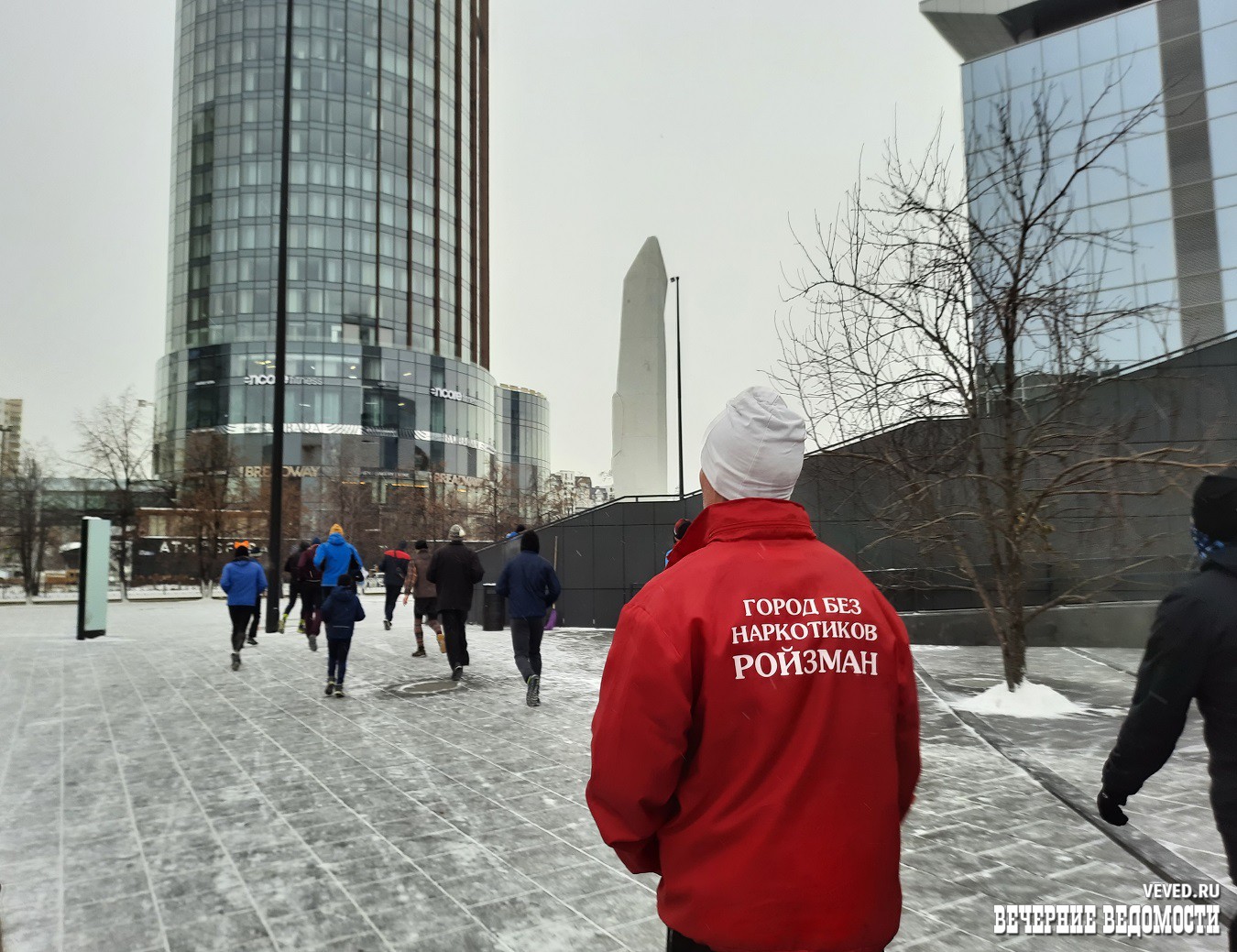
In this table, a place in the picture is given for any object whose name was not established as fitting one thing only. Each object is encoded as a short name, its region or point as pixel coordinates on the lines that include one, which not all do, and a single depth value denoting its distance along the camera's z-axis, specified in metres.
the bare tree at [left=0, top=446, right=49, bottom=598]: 31.92
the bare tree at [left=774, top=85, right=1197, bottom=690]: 9.13
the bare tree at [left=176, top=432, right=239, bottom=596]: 35.81
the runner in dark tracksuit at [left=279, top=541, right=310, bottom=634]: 17.42
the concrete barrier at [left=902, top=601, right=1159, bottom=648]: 13.75
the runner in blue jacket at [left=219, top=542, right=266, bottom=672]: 12.69
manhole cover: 10.63
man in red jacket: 1.71
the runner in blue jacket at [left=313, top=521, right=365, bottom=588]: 10.56
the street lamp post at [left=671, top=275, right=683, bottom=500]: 34.72
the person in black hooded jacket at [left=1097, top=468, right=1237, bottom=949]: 2.68
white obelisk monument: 27.38
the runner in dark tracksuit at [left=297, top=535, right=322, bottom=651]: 15.93
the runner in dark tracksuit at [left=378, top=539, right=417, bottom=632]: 19.52
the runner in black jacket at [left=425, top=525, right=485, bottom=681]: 11.46
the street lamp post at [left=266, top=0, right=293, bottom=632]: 20.12
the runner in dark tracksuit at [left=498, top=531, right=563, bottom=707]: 10.11
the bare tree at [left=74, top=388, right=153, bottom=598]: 30.98
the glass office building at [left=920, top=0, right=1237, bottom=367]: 33.84
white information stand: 17.86
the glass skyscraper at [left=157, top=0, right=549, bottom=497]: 75.31
